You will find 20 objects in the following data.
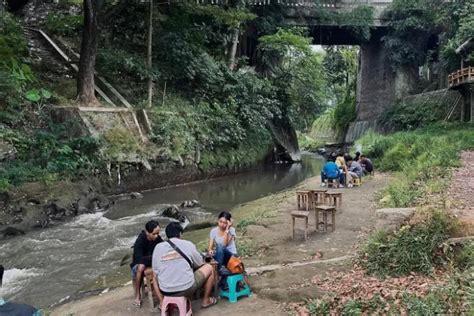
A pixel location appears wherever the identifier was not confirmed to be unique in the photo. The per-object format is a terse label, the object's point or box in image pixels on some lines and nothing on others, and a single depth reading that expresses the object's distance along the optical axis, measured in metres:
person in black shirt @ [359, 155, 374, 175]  17.88
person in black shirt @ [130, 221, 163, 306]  6.39
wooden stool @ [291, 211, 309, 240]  9.03
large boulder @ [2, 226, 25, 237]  11.64
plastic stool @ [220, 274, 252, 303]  6.30
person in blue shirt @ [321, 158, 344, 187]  15.65
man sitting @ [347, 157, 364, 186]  15.96
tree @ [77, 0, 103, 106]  18.23
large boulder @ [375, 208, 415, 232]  6.83
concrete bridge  34.66
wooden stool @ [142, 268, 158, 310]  6.35
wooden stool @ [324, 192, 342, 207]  11.33
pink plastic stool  5.64
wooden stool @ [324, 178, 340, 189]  15.82
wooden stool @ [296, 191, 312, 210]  11.75
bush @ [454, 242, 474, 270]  5.54
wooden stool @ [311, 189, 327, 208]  11.78
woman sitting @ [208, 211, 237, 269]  6.74
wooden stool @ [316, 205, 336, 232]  9.46
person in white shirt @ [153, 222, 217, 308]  5.65
